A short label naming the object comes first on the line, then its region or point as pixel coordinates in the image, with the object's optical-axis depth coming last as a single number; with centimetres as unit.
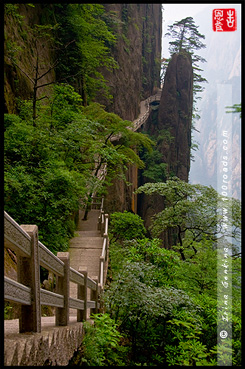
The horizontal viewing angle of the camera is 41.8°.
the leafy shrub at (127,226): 1516
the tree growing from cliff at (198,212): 1141
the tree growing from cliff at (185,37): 3559
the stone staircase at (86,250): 925
